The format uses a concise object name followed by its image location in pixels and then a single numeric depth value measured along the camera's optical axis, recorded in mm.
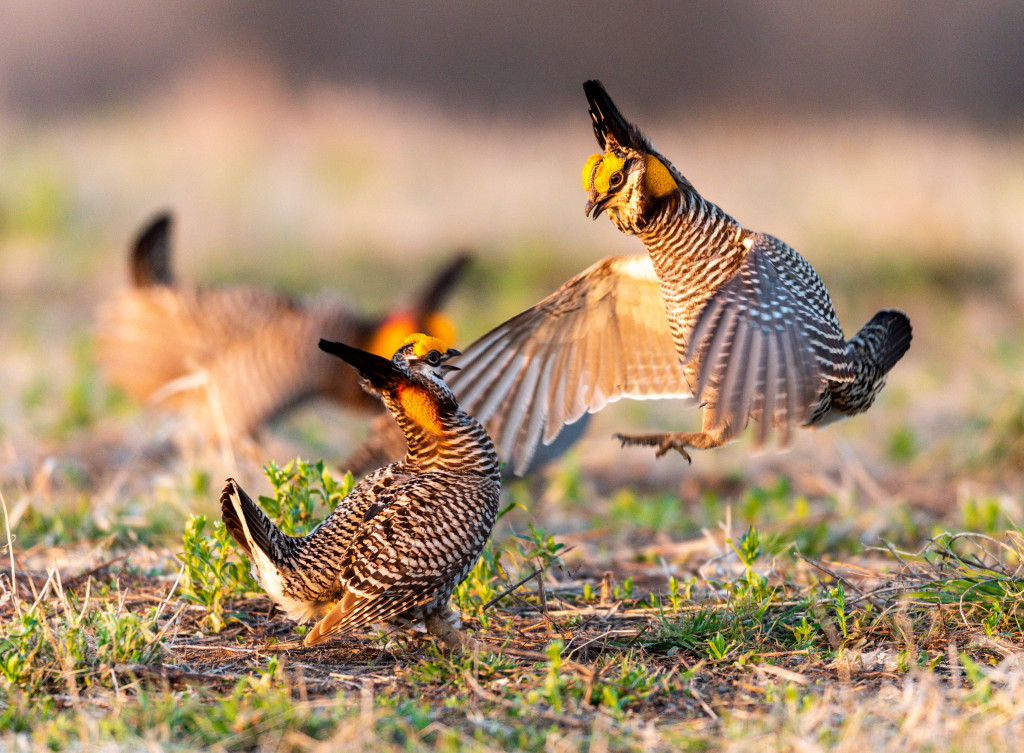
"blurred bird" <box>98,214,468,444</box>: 13086
